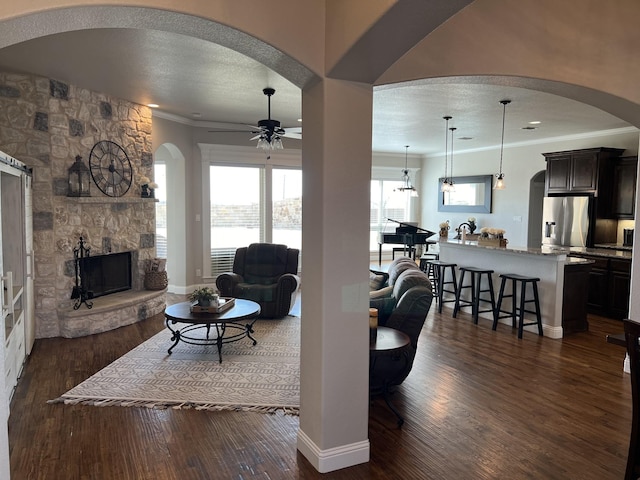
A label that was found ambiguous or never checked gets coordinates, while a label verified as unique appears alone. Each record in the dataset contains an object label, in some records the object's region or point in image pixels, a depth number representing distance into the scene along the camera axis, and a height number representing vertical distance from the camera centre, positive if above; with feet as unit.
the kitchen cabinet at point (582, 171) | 22.75 +2.45
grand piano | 29.73 -1.61
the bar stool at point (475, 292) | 19.38 -3.62
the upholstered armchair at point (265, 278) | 19.48 -3.13
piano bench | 30.73 -2.83
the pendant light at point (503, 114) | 18.30 +4.76
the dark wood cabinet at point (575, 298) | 17.67 -3.43
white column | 8.30 -1.10
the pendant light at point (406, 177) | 31.74 +2.88
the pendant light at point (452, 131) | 24.98 +4.96
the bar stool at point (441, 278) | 21.57 -3.34
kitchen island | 17.44 -2.81
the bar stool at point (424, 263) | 25.79 -3.10
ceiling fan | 16.16 +2.96
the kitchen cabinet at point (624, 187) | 22.13 +1.50
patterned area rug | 11.51 -5.07
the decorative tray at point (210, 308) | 14.79 -3.38
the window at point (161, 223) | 26.25 -0.81
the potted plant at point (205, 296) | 14.98 -3.01
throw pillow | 16.02 -2.55
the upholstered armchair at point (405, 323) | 11.43 -3.04
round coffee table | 14.30 -3.61
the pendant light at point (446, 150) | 22.74 +4.90
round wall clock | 18.28 +1.80
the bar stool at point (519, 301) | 17.39 -3.61
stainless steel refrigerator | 23.31 -0.33
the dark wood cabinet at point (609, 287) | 20.18 -3.41
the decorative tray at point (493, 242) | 19.74 -1.29
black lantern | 17.19 +1.23
